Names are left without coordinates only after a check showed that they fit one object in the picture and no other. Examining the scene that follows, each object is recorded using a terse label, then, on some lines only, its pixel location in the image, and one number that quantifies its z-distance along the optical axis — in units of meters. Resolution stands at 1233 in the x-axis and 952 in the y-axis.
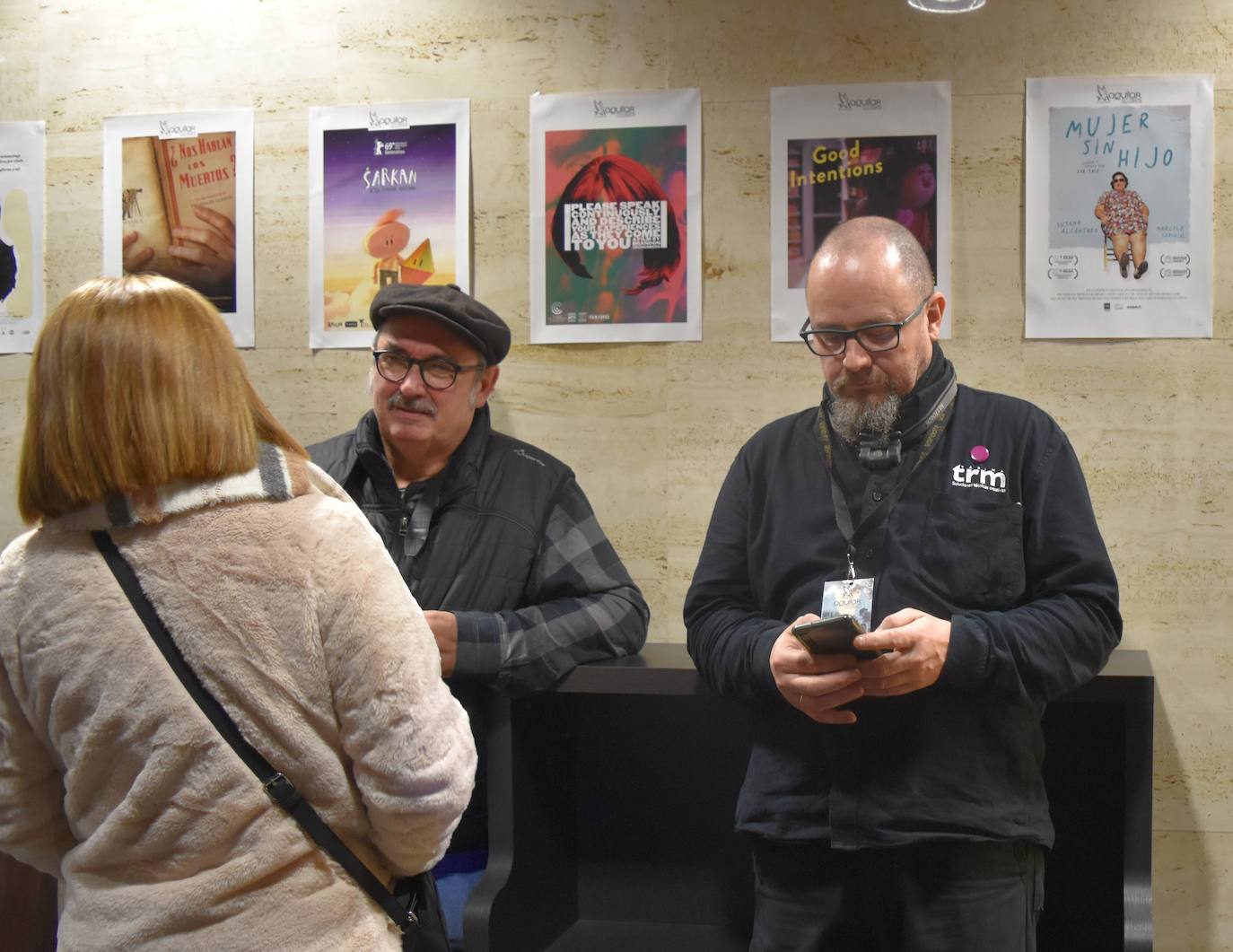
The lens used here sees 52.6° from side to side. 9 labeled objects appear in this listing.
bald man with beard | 1.92
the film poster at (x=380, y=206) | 2.96
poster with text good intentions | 2.75
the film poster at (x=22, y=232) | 3.16
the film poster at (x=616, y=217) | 2.86
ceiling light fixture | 2.65
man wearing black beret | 2.48
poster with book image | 3.07
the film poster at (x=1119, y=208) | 2.67
